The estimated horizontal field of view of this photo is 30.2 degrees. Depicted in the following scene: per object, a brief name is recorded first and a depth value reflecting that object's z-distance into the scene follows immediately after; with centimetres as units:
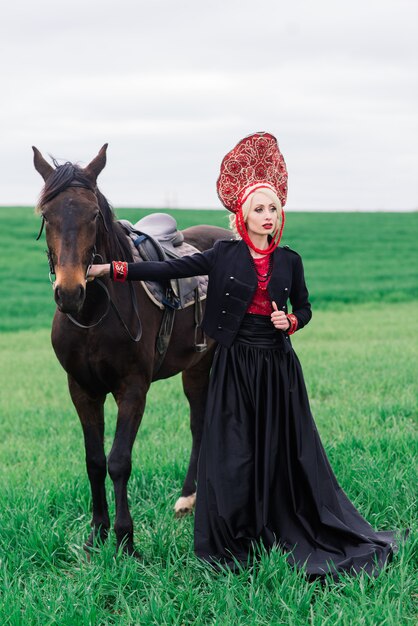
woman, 435
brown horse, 382
